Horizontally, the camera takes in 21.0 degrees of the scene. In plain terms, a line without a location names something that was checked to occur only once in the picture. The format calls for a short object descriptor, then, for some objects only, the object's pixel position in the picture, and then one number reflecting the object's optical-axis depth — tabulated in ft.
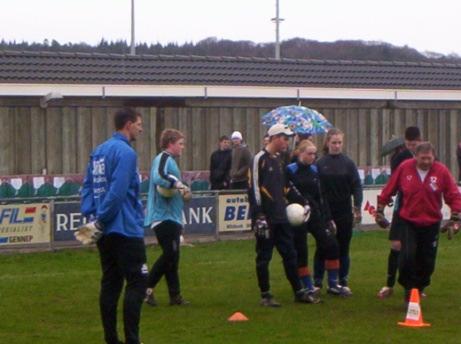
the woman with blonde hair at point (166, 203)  42.88
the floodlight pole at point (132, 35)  180.32
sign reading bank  64.95
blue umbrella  81.20
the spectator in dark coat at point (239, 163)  77.87
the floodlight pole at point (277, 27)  185.78
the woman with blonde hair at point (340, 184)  46.75
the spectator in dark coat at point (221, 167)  79.20
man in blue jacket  32.86
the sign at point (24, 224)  62.75
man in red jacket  41.73
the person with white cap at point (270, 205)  43.34
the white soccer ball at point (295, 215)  44.09
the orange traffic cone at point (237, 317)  40.73
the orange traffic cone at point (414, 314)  39.93
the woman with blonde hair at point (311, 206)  45.70
